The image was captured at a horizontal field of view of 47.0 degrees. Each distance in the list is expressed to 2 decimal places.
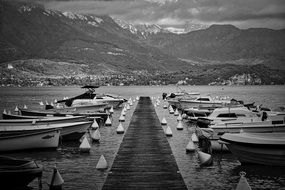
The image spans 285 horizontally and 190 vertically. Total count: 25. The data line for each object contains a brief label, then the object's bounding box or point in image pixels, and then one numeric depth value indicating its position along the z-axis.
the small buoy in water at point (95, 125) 32.98
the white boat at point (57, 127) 23.62
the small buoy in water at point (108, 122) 37.41
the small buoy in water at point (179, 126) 34.80
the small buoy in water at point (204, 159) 19.55
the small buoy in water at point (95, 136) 27.46
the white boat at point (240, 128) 22.67
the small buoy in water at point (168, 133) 29.42
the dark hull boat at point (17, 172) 14.24
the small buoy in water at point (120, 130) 31.42
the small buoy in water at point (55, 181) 15.30
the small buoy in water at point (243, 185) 13.06
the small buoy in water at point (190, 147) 23.19
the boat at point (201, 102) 50.23
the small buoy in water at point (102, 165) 18.47
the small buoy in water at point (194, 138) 26.23
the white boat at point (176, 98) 60.61
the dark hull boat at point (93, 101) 46.82
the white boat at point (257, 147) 18.46
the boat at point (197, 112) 40.13
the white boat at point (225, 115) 28.32
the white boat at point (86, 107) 42.76
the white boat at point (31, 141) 22.53
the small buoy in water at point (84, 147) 23.15
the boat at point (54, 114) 35.15
